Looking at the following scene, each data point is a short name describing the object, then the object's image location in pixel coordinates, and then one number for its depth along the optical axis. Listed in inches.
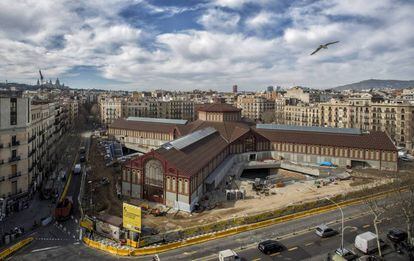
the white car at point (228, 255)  1178.2
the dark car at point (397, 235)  1418.6
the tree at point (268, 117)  6375.0
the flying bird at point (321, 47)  1175.1
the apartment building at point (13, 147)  1898.4
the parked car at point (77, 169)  2745.8
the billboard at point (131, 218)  1382.9
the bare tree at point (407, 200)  1333.5
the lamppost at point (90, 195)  1865.2
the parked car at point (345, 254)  1241.7
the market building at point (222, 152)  1942.7
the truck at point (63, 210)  1689.2
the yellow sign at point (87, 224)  1500.6
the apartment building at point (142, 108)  6072.8
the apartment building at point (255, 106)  6830.7
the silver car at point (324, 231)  1464.0
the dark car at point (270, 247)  1305.4
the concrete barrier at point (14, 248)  1279.5
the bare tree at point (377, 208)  1652.6
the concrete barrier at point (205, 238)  1325.0
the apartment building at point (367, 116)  4114.9
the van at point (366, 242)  1316.4
